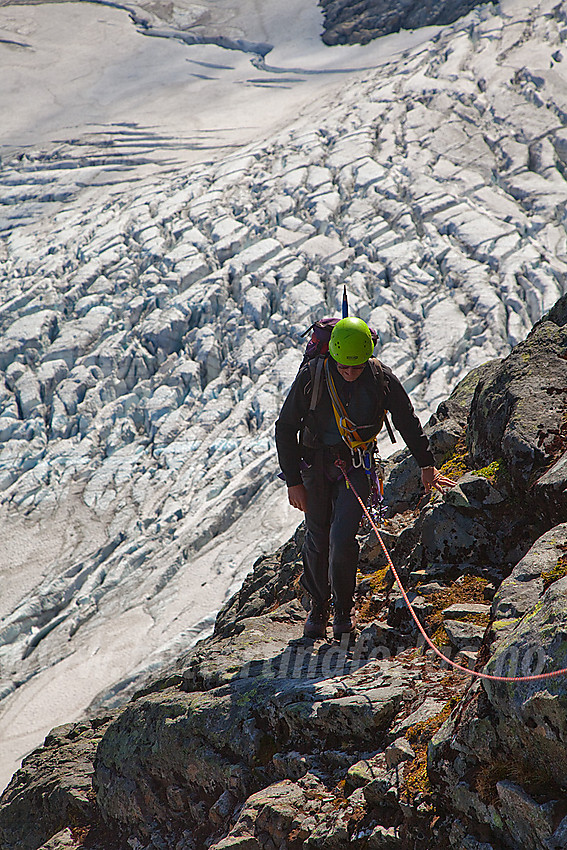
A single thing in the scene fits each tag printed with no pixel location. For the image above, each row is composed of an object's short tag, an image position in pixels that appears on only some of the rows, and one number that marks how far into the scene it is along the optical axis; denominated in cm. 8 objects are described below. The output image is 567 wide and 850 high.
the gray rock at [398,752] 637
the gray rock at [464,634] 794
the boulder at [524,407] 948
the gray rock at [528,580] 645
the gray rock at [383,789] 621
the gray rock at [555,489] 802
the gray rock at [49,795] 1094
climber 935
